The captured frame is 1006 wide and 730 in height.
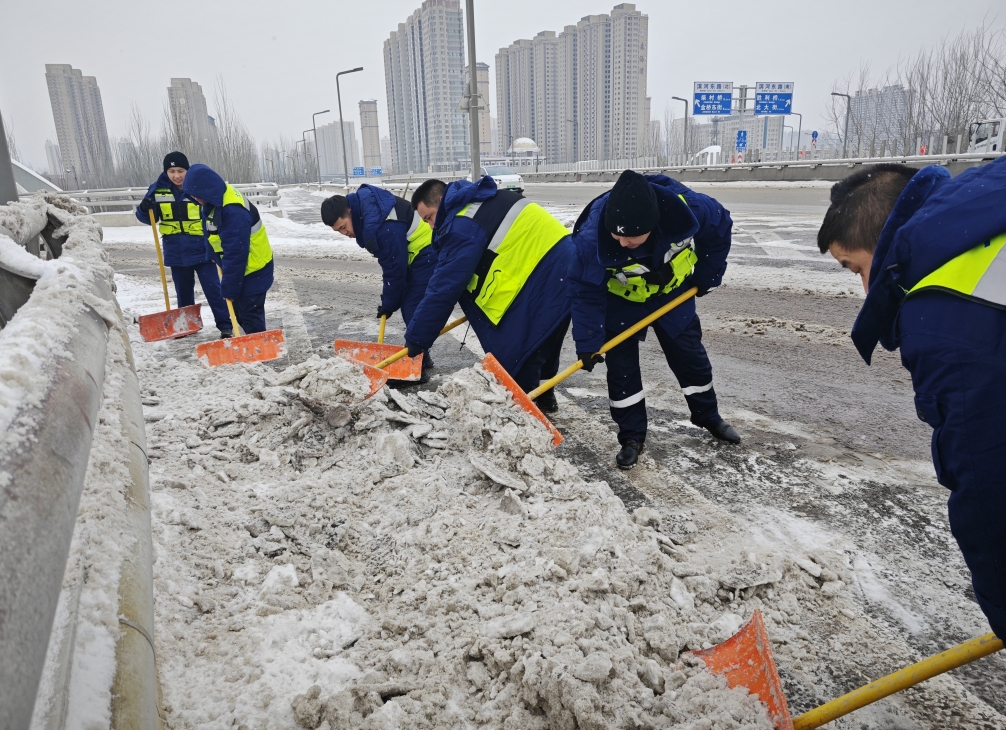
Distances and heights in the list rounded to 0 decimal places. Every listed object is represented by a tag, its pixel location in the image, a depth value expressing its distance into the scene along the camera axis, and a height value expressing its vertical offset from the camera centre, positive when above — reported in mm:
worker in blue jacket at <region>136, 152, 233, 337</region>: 6609 -221
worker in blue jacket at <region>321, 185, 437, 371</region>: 4992 -264
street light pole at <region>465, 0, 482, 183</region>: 11781 +2026
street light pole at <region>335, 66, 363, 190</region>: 28516 +3405
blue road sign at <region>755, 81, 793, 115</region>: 37469 +4906
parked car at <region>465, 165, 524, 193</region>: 23941 +739
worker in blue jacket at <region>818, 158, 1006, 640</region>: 1324 -313
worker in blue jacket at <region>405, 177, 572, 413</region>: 3932 -434
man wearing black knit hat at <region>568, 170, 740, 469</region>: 3395 -526
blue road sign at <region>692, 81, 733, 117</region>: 37688 +5019
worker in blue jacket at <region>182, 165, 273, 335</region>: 5699 -289
